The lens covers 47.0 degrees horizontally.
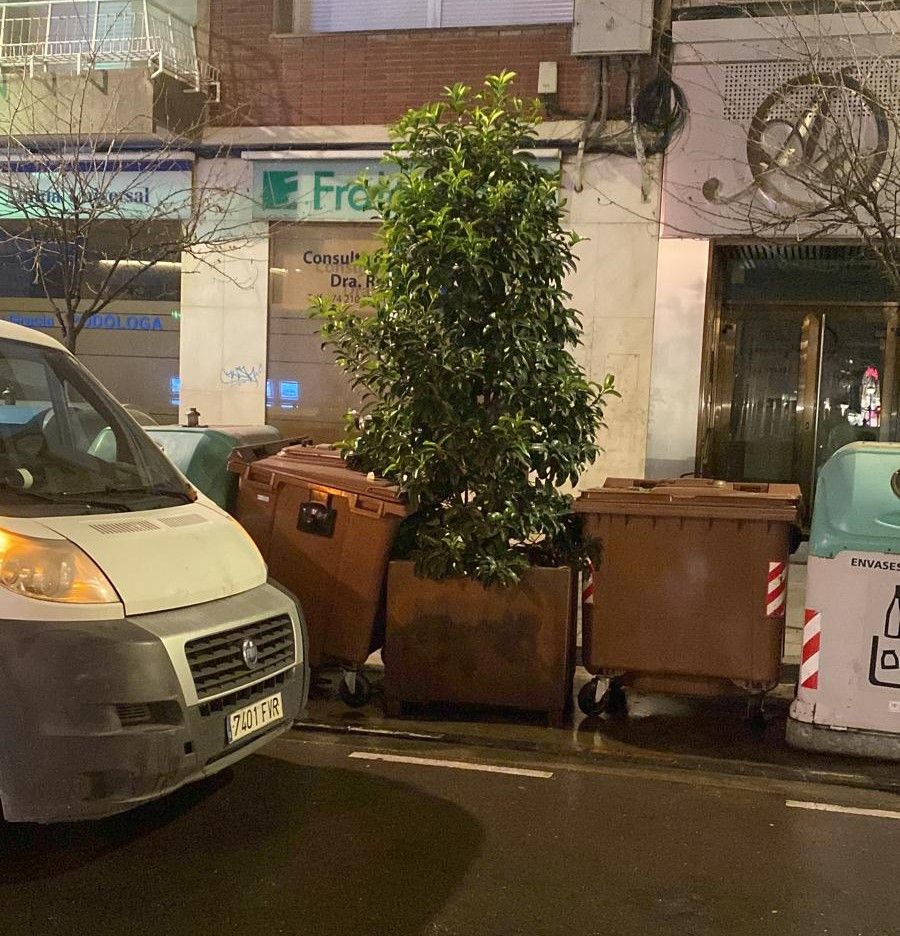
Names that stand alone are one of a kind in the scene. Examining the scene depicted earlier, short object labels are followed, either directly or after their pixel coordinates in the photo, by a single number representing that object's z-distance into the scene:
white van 3.50
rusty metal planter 6.03
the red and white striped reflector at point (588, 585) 6.25
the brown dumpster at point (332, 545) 6.12
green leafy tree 6.08
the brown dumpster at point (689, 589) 5.93
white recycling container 5.50
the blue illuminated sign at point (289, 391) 12.52
